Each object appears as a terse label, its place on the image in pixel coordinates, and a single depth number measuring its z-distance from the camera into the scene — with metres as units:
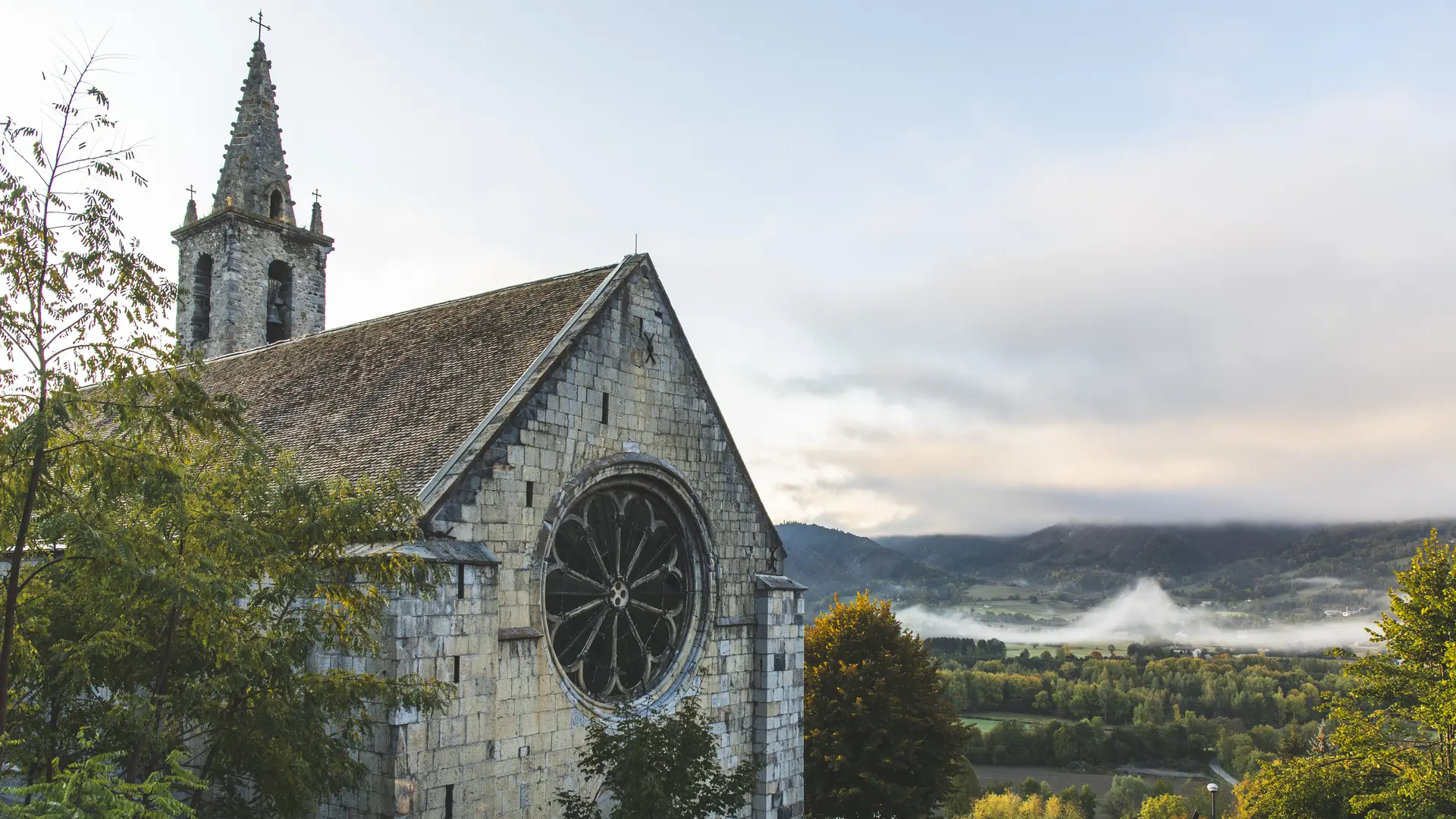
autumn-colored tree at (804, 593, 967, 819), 27.59
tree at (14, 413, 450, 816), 8.66
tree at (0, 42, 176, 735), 7.41
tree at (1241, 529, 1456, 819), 18.89
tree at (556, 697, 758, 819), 13.34
